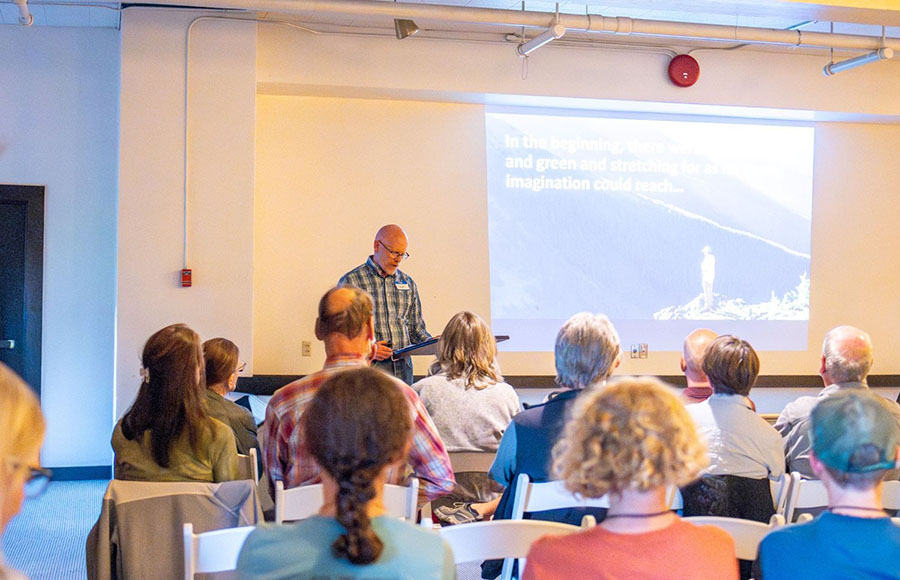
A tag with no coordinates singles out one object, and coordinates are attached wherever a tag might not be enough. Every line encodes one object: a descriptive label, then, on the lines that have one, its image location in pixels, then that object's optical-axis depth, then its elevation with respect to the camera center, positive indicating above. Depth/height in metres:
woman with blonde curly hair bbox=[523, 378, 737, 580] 1.59 -0.38
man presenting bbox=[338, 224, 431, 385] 5.34 -0.14
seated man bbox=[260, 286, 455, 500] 2.61 -0.43
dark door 6.14 -0.14
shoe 3.34 -0.92
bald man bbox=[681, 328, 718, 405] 3.78 -0.41
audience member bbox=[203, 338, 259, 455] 3.38 -0.48
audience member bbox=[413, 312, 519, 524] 3.52 -0.53
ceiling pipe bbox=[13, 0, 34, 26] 4.73 +1.41
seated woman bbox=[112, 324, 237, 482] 2.69 -0.47
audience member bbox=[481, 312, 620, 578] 2.84 -0.44
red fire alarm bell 6.52 +1.49
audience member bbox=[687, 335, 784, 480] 2.97 -0.50
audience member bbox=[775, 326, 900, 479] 3.39 -0.38
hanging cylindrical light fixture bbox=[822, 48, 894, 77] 5.62 +1.42
